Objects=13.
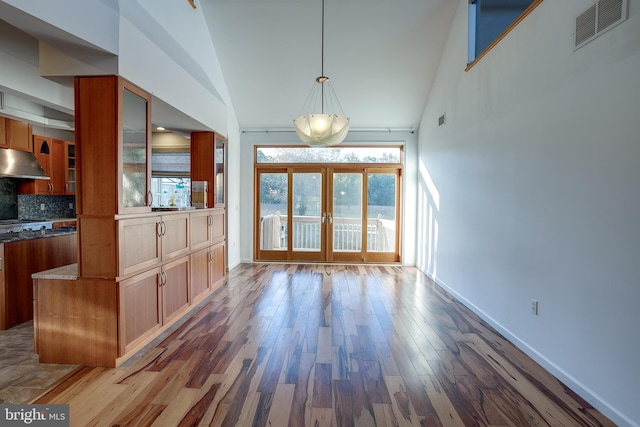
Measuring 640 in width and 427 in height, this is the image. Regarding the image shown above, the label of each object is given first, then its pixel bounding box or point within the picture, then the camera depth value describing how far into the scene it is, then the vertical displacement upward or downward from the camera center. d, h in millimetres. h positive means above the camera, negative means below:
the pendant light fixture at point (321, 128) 3584 +857
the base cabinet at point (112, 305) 2521 -884
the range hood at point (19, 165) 4200 +475
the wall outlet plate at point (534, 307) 2719 -898
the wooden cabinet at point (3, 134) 4172 +863
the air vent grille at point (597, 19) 1979 +1243
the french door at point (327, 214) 6543 -250
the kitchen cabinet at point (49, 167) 4957 +539
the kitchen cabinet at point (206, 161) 4582 +582
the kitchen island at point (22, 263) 3080 -678
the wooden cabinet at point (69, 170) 5391 +504
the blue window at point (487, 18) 4039 +2395
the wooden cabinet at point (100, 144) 2496 +451
